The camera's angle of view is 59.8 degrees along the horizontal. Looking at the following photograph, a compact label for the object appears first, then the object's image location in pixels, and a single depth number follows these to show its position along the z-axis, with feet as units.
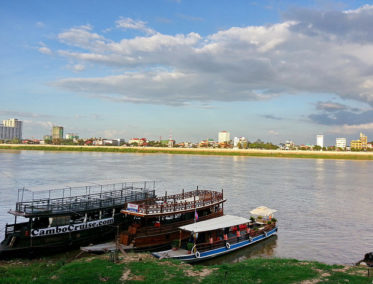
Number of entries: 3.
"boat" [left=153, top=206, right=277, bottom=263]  66.95
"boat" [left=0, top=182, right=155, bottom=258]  65.41
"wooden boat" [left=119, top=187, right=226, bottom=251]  69.56
